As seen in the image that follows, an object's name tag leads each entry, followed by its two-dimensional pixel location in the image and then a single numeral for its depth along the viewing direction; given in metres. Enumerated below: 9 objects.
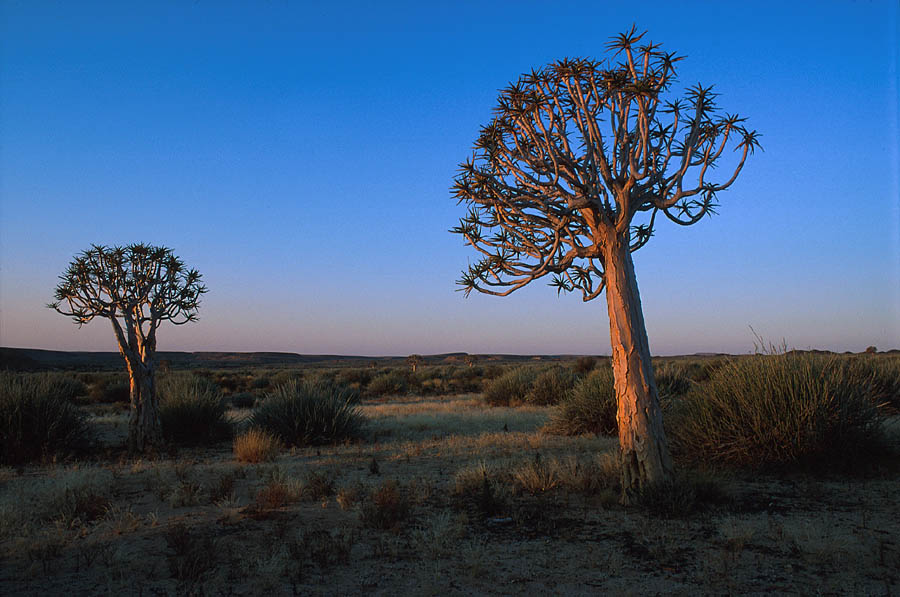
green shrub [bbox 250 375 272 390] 31.92
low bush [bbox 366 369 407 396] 28.69
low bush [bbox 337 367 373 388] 33.20
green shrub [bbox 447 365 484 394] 30.66
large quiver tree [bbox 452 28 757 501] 6.21
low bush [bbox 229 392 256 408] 23.41
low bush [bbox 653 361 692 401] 14.09
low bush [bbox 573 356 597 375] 27.35
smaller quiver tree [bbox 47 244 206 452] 10.99
